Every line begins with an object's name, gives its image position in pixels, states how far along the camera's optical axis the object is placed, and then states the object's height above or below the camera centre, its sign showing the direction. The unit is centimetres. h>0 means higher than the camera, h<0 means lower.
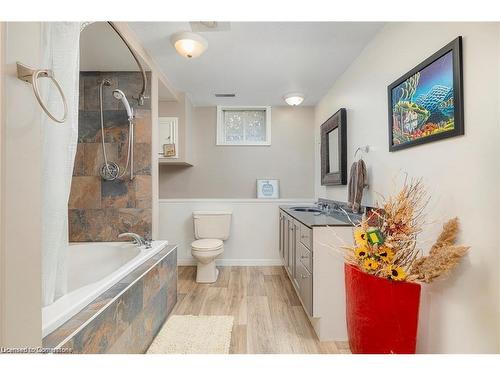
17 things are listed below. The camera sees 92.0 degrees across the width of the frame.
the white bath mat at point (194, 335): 161 -107
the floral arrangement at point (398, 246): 109 -27
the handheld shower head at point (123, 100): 204 +77
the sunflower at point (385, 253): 116 -31
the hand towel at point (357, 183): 191 +5
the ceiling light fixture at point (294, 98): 294 +112
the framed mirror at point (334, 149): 241 +44
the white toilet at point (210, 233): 285 -58
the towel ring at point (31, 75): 59 +29
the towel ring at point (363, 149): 196 +34
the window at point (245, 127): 356 +93
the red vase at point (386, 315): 114 -60
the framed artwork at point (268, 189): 352 +1
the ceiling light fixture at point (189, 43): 178 +110
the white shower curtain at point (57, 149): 109 +19
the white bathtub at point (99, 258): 193 -58
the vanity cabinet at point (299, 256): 180 -60
